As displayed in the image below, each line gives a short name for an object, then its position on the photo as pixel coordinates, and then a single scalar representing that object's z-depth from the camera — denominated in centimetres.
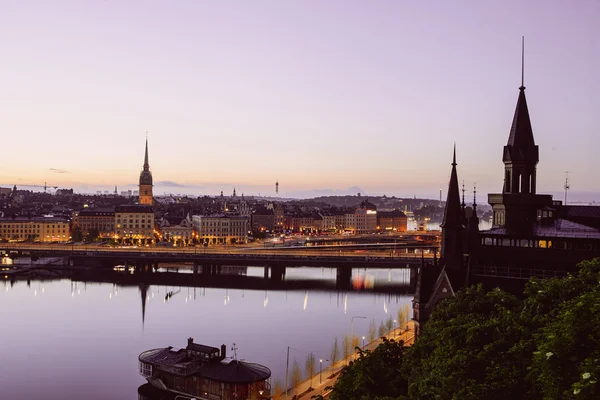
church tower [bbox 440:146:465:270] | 4006
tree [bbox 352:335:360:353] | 5005
